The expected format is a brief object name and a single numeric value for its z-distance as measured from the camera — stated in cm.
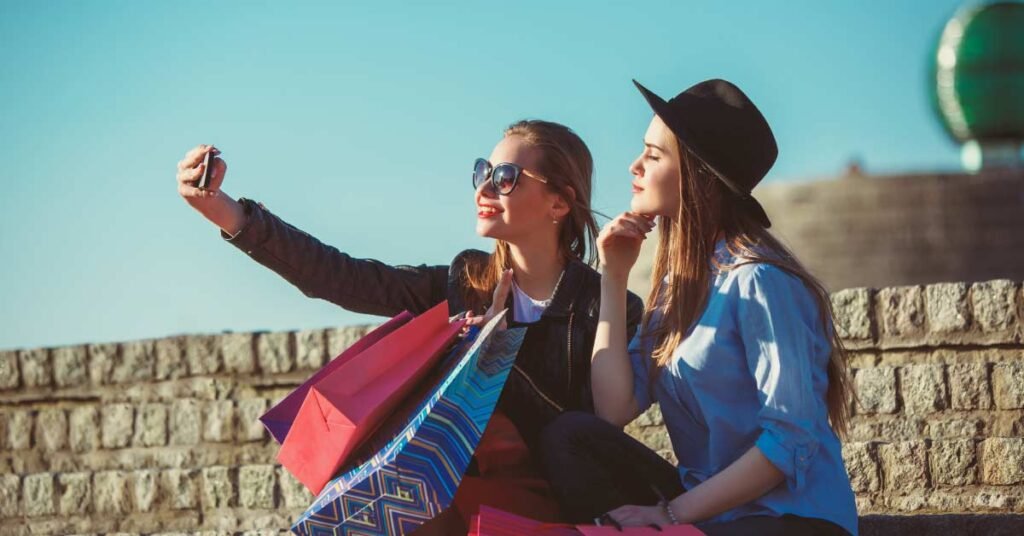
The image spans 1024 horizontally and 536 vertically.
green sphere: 3172
